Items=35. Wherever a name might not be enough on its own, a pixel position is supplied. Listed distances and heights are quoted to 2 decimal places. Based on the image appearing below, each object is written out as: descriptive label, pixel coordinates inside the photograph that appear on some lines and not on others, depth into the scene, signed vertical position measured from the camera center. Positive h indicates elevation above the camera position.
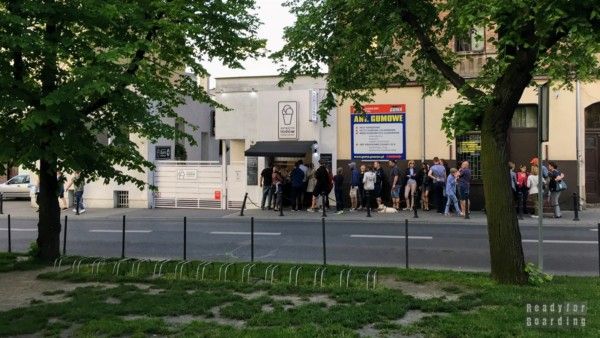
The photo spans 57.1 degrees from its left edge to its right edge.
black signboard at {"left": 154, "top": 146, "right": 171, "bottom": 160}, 26.39 +0.81
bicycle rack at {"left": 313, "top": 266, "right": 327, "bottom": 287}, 8.60 -1.71
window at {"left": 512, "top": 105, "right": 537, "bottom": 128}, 22.05 +2.12
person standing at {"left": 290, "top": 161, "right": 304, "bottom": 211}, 22.38 -0.57
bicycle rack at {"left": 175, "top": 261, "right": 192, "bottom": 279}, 9.25 -1.72
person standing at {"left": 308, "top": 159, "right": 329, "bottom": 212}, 21.73 -0.44
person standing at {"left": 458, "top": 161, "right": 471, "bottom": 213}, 19.62 -0.52
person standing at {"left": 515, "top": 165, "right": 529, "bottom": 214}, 19.55 -0.53
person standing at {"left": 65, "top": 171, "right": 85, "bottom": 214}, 23.08 -1.30
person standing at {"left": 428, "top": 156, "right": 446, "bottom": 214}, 20.83 -0.38
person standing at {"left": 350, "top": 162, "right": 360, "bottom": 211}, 22.14 -0.57
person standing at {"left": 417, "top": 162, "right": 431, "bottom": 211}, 21.42 -0.51
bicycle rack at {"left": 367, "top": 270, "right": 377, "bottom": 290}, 8.44 -1.73
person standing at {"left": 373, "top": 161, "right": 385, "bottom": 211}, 21.66 -0.55
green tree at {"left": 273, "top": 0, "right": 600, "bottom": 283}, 6.99 +1.85
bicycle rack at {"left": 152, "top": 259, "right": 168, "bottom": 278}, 9.43 -1.72
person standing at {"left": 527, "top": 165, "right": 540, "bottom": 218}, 19.28 -0.49
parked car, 30.31 -1.00
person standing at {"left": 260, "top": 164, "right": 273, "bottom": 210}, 22.97 -0.59
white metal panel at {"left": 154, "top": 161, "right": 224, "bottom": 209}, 24.69 -0.64
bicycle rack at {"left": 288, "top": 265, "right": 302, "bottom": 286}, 8.68 -1.72
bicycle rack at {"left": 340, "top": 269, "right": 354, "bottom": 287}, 8.58 -1.70
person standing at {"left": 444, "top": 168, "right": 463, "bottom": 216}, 19.97 -0.77
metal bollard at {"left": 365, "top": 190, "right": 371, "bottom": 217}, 20.27 -1.22
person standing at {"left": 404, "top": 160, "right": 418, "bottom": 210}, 21.52 -0.51
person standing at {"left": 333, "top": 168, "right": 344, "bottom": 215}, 22.05 -0.76
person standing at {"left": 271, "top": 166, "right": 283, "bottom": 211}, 22.25 -0.61
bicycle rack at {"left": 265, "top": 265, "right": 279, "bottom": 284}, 9.01 -1.71
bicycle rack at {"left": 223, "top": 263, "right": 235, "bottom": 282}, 9.07 -1.70
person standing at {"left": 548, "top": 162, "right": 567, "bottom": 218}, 19.08 -0.59
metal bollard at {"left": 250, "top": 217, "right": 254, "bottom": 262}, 11.25 -1.52
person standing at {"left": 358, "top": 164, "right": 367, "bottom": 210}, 22.08 -0.80
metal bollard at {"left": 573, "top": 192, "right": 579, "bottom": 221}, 17.92 -1.24
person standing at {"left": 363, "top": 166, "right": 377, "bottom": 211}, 21.42 -0.43
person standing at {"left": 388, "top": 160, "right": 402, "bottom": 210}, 21.36 -0.55
